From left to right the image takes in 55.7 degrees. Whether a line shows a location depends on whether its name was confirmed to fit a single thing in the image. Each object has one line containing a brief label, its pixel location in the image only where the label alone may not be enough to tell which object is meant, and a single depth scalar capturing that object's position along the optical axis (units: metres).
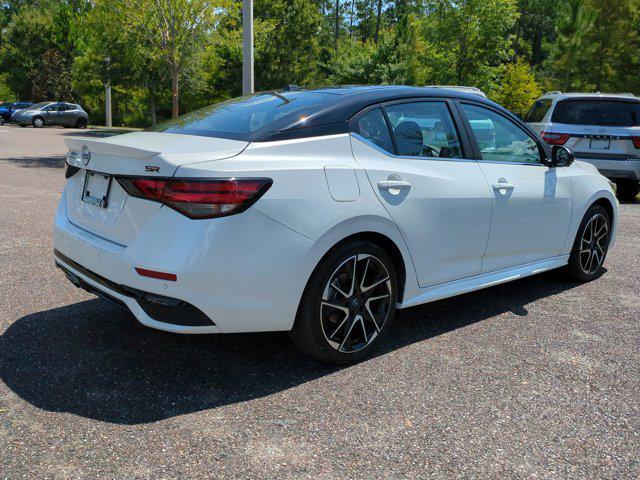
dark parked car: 37.56
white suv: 10.05
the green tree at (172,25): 14.86
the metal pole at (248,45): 12.27
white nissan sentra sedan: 2.95
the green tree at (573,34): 33.16
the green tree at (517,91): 30.86
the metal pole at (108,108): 36.11
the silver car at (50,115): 35.06
